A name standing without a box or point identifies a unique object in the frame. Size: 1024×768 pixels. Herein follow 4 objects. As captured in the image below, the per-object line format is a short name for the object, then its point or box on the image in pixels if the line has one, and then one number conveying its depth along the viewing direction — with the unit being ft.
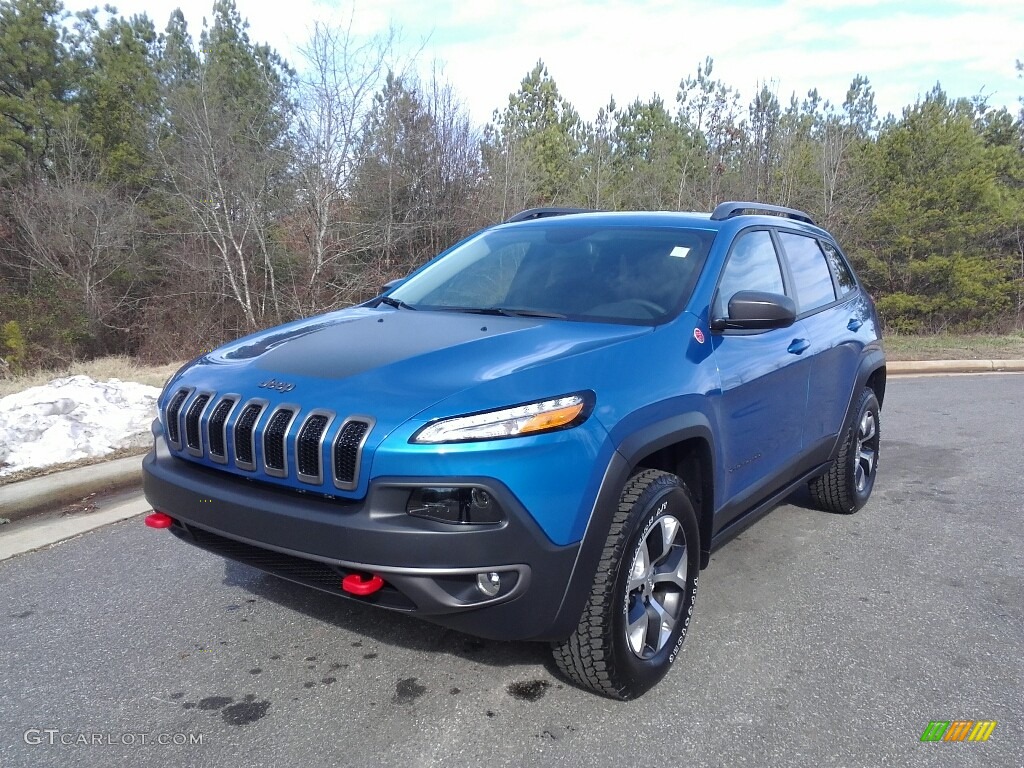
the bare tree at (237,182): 59.06
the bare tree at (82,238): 66.74
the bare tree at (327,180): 55.67
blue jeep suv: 7.80
